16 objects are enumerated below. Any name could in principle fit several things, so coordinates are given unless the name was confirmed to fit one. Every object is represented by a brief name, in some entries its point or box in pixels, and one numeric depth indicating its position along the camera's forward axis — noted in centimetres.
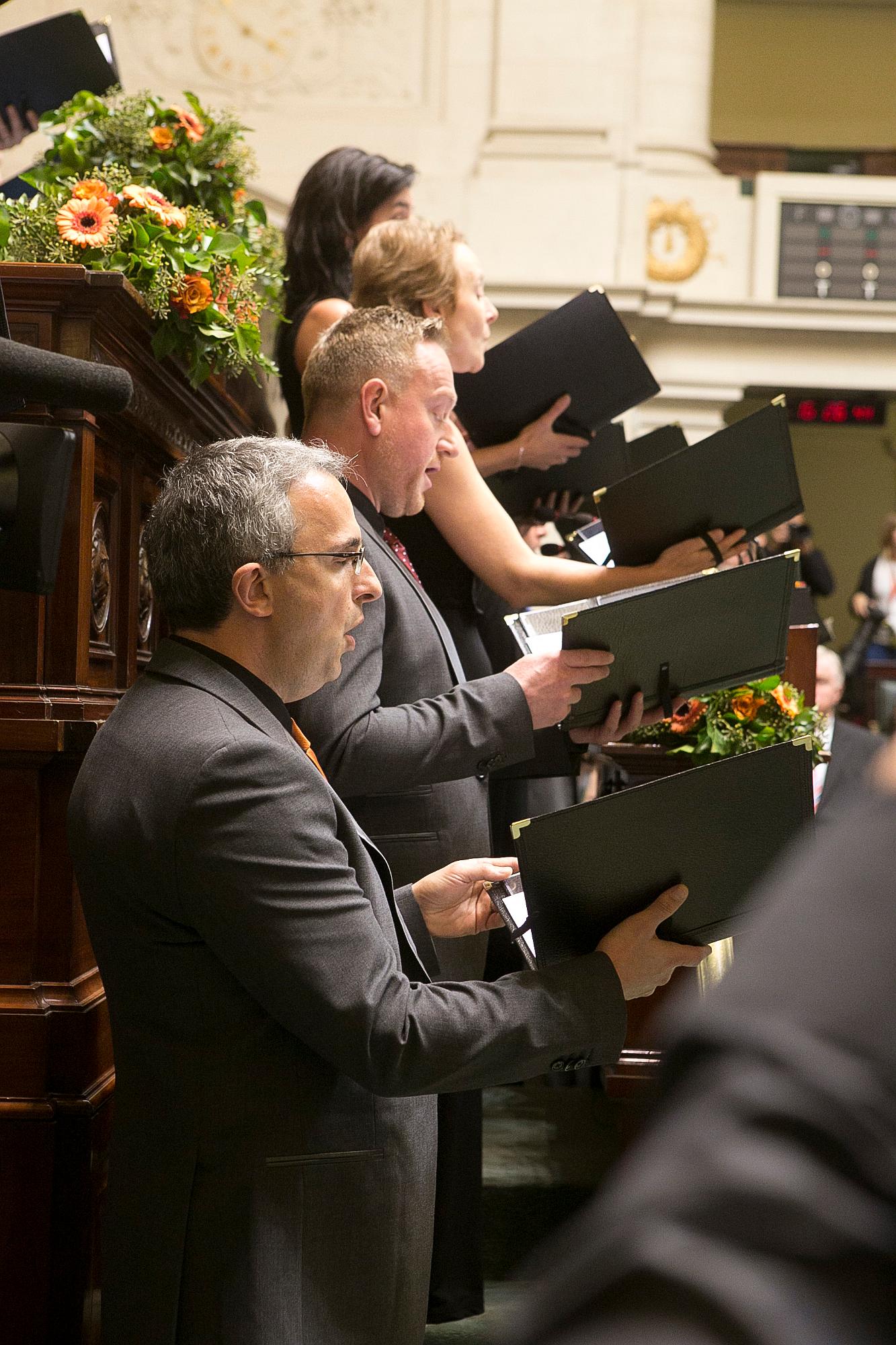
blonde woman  256
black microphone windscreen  151
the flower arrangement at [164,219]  225
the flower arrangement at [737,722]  284
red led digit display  1304
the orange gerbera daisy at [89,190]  229
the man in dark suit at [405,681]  211
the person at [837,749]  415
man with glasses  145
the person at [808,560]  1072
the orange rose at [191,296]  233
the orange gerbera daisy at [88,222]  222
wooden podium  198
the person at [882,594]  1071
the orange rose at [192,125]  288
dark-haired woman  307
